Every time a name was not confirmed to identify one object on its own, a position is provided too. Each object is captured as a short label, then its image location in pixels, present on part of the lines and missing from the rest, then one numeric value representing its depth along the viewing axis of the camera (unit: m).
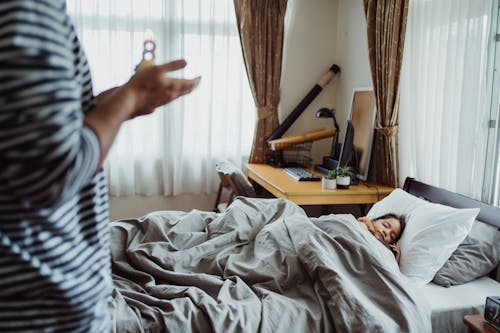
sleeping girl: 2.05
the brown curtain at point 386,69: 2.54
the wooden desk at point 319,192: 2.50
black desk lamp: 3.02
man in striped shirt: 0.52
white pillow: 1.79
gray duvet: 1.35
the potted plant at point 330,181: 2.61
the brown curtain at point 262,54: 3.36
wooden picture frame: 2.78
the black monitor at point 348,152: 2.82
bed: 1.57
